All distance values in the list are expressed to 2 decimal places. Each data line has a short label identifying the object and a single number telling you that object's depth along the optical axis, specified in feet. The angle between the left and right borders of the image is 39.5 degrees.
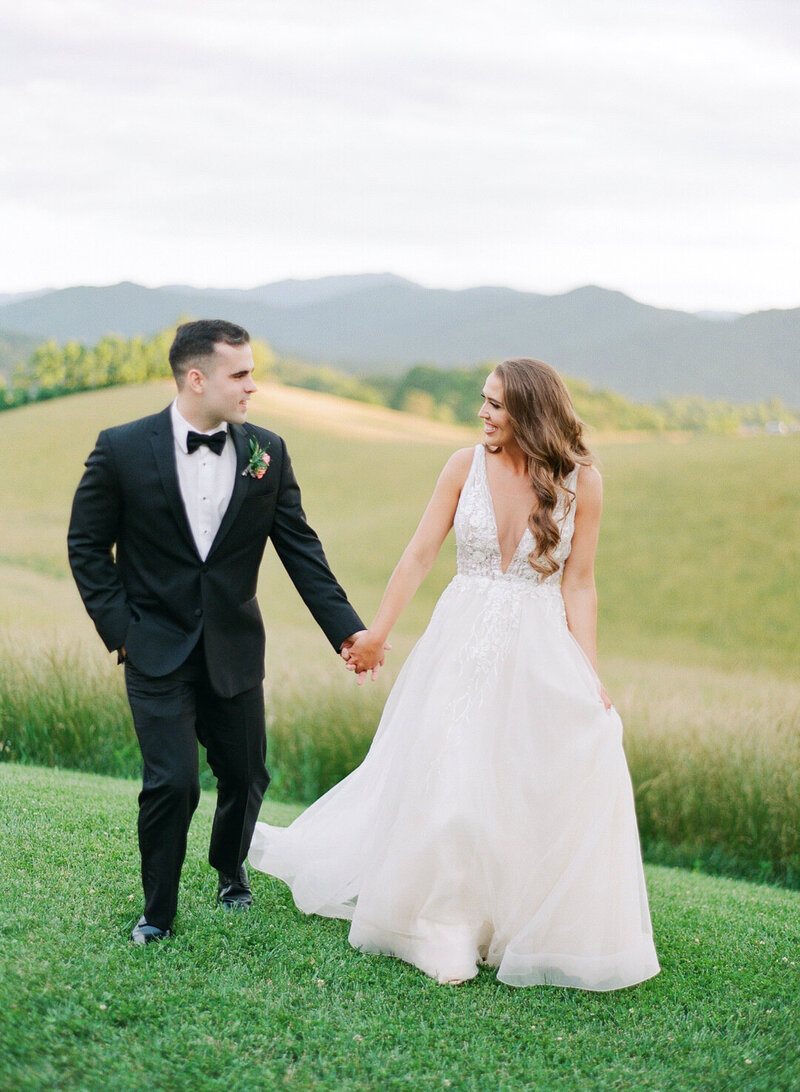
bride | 13.87
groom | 13.82
